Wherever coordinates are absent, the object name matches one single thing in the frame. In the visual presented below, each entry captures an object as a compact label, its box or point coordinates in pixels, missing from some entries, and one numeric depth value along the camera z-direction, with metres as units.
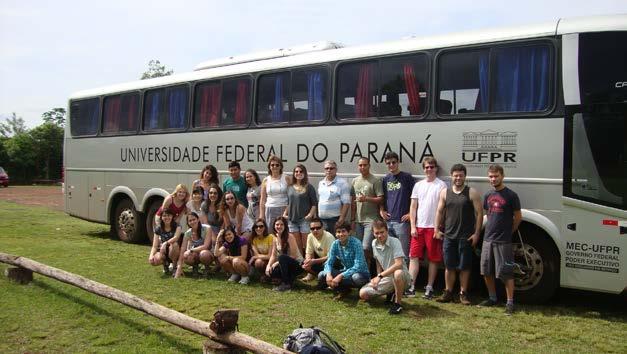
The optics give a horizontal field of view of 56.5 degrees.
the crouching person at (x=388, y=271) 6.56
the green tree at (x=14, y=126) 58.97
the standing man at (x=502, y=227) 6.56
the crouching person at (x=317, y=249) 7.45
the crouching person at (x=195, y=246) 8.60
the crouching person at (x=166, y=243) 8.77
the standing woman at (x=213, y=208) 8.62
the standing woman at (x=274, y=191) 8.50
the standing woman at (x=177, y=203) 9.09
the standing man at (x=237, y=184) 9.10
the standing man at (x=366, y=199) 7.76
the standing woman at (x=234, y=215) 8.47
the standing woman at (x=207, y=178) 9.18
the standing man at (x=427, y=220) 7.25
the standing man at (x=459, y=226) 6.88
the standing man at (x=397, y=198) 7.58
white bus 6.36
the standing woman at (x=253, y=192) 9.00
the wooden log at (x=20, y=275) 7.91
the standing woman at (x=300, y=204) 8.14
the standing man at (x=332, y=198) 7.95
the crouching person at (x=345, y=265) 6.93
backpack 4.55
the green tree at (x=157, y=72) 41.25
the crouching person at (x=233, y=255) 8.16
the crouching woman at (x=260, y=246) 8.04
